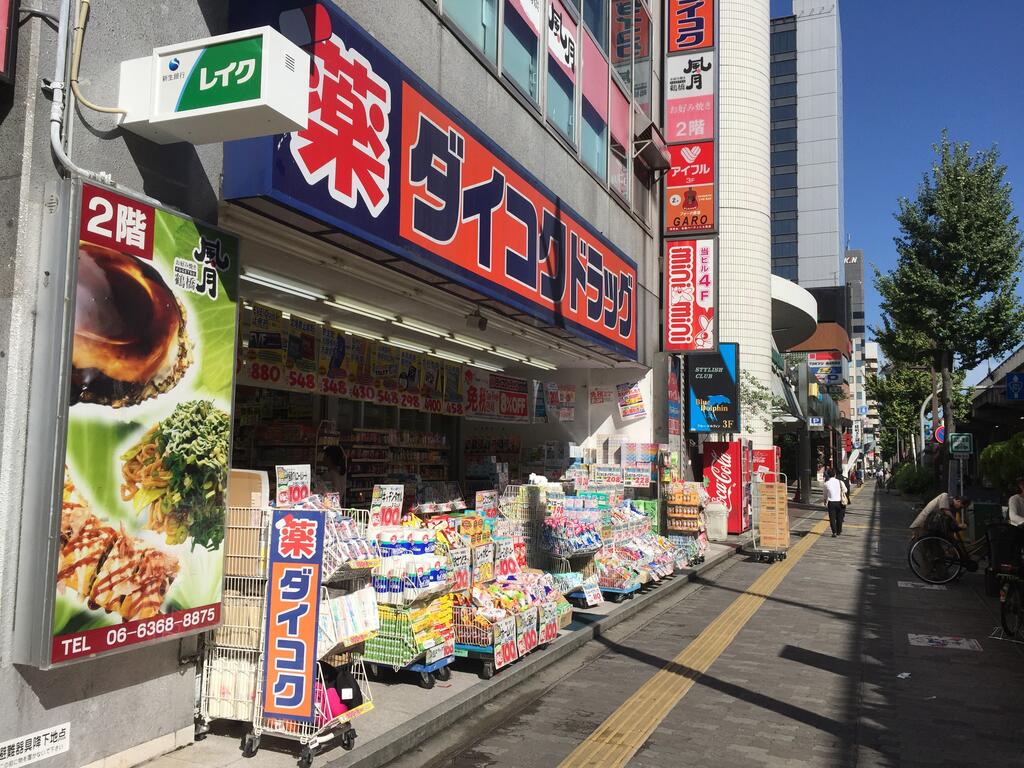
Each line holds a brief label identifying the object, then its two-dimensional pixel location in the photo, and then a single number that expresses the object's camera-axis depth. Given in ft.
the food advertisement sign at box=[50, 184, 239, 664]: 14.25
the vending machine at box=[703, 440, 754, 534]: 70.69
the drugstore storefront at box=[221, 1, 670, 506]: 20.93
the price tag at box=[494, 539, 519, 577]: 28.48
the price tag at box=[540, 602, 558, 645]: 27.37
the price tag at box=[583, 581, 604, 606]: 34.45
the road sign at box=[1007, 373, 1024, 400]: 70.23
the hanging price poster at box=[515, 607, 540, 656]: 25.61
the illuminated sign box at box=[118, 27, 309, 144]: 14.60
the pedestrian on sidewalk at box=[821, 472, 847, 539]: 75.10
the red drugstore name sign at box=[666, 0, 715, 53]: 58.31
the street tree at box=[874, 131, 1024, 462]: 78.38
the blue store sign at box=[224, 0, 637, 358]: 19.34
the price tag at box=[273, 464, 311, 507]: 19.60
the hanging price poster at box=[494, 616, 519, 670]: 24.06
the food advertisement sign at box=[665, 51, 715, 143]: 59.00
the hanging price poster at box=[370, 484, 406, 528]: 23.48
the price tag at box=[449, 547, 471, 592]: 24.76
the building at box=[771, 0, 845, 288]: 283.79
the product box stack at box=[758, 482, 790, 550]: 58.54
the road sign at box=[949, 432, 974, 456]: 70.79
